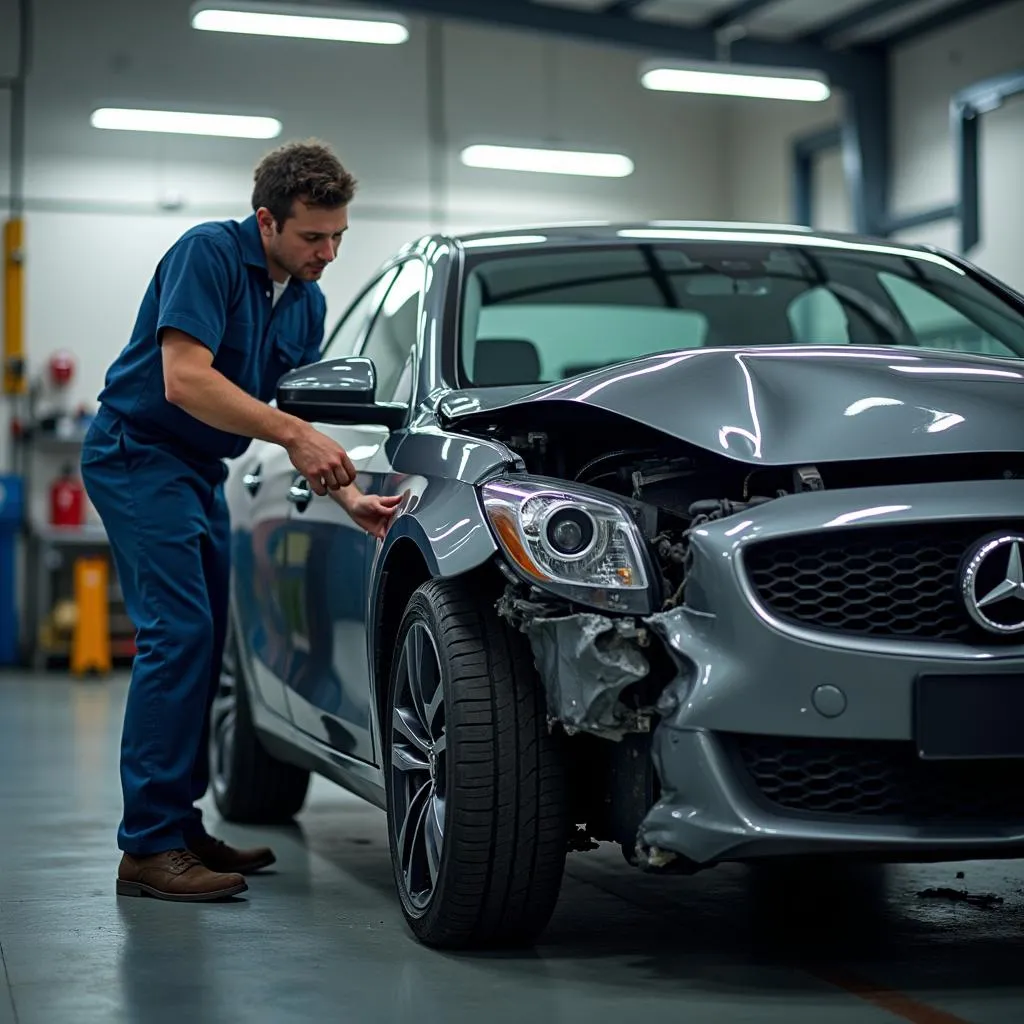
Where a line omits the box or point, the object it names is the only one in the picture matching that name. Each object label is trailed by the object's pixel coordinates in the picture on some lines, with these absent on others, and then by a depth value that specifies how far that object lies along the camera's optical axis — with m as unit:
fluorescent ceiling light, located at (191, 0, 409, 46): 10.55
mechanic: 3.85
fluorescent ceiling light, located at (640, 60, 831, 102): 12.19
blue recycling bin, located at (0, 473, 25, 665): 12.77
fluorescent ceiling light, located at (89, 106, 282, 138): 12.55
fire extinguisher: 12.81
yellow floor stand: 12.05
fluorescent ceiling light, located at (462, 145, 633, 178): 13.76
